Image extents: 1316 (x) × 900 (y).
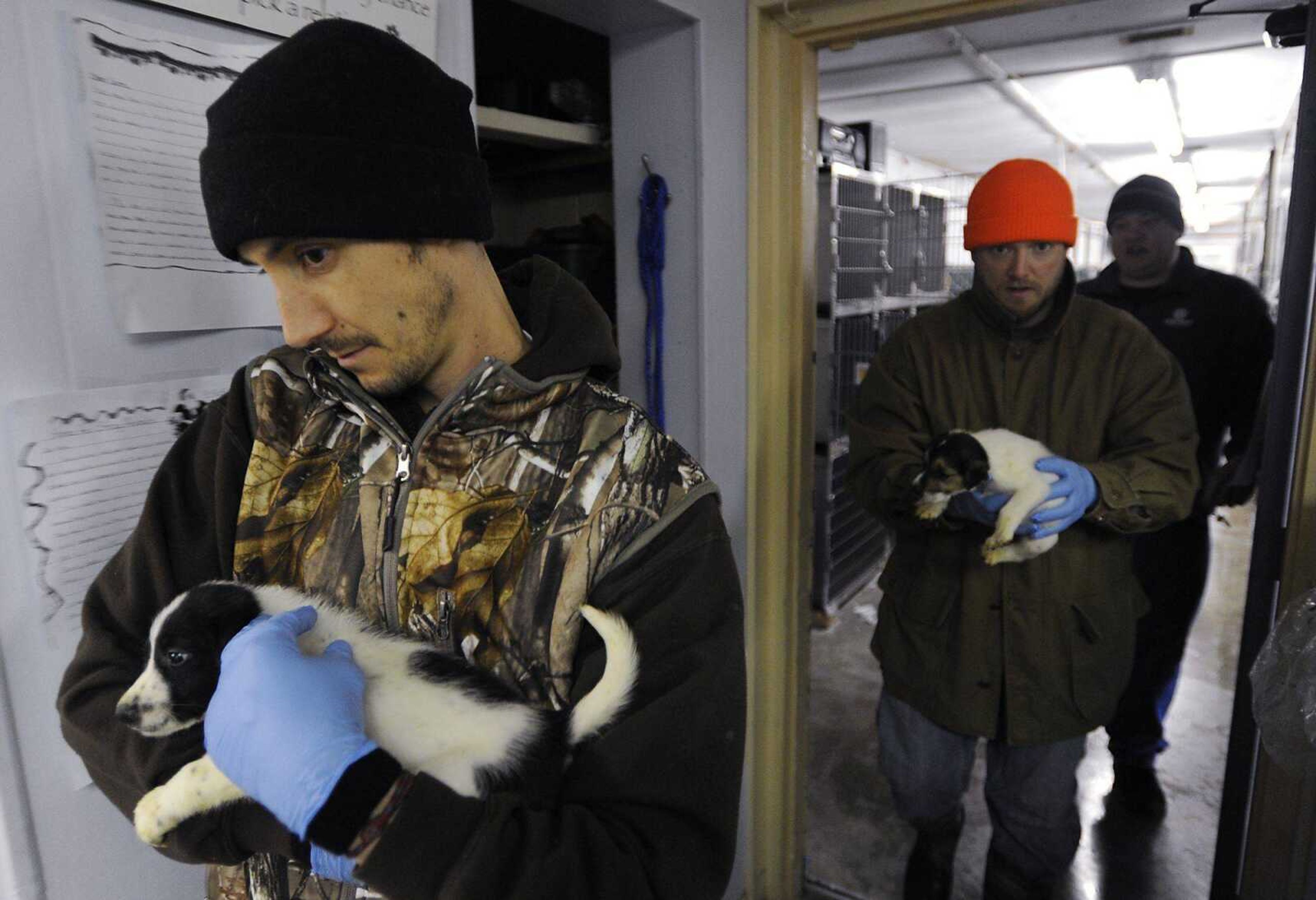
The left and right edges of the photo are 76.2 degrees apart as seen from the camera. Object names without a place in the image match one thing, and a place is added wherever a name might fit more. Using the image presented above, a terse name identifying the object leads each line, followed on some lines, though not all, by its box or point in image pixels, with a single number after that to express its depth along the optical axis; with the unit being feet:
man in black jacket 7.85
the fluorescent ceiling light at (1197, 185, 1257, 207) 37.50
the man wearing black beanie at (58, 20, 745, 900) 2.18
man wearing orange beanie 5.62
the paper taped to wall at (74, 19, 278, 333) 3.01
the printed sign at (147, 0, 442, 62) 3.34
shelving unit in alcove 6.33
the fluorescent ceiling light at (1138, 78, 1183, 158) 16.37
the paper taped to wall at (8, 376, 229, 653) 2.94
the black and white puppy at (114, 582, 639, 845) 2.45
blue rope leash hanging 5.72
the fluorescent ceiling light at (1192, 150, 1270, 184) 26.32
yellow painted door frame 5.76
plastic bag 3.89
